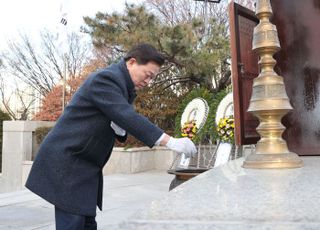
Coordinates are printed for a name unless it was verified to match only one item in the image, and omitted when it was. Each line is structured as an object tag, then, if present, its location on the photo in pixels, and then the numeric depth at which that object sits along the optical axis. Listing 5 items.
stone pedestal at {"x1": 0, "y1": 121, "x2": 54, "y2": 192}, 11.49
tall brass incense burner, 1.92
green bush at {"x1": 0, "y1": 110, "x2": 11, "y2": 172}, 14.78
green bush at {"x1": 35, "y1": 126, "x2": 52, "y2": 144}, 11.57
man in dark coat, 2.07
